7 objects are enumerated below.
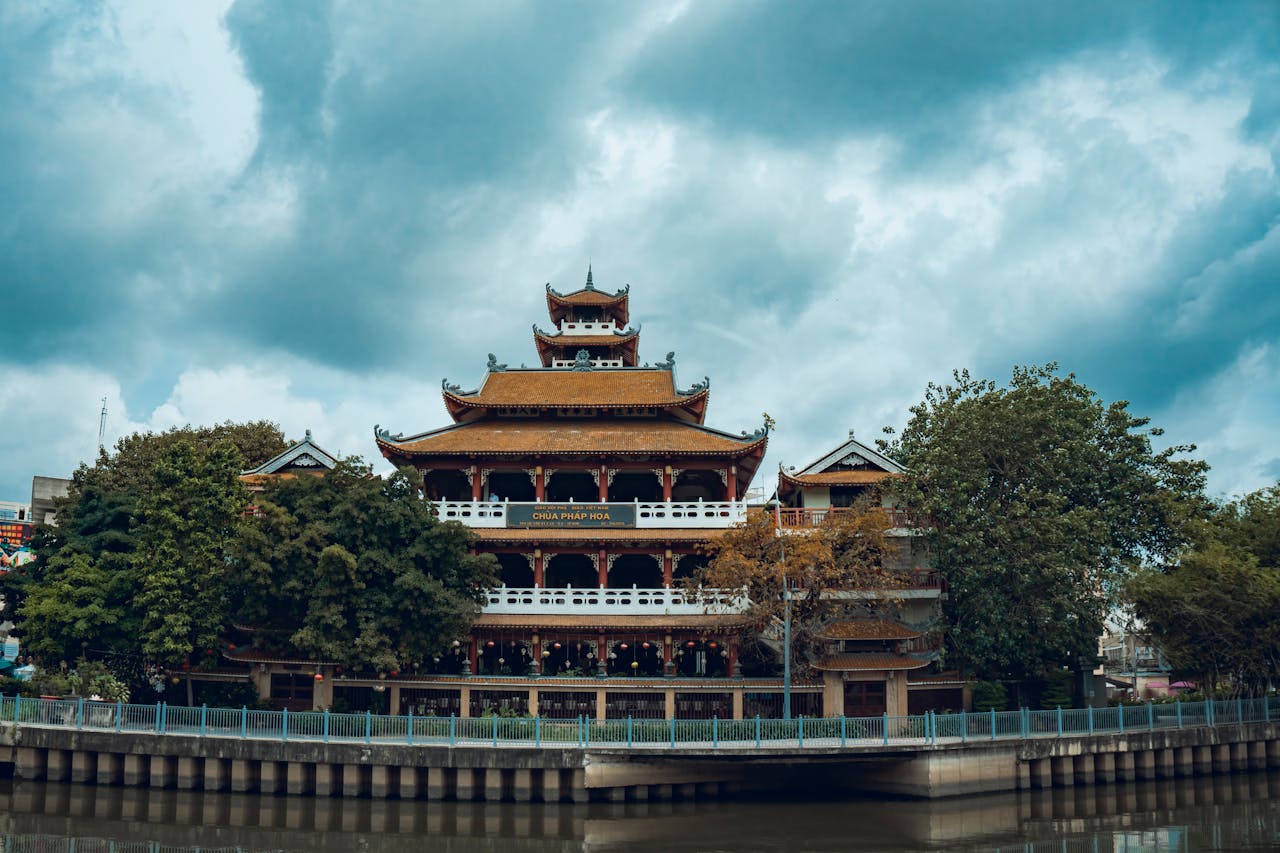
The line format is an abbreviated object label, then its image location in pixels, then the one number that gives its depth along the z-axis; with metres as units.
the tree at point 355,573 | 28.75
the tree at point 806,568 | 30.19
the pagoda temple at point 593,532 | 32.53
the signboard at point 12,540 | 55.25
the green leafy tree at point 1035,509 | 32.31
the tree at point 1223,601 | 30.53
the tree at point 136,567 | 30.06
